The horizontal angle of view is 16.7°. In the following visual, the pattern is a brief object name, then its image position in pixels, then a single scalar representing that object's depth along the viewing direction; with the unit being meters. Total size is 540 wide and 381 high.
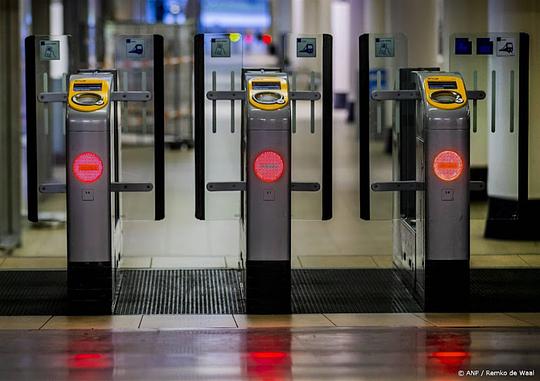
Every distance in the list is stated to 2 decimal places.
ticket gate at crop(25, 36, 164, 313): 10.43
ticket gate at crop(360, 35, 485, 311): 10.62
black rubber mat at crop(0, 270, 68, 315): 10.92
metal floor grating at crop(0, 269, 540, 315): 11.02
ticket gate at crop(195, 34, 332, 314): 10.58
